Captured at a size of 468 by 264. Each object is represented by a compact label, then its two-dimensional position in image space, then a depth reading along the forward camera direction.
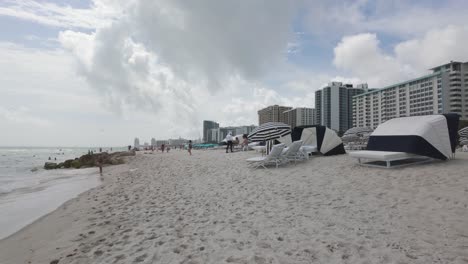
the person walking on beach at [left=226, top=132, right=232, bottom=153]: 21.92
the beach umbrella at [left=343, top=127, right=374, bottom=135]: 20.66
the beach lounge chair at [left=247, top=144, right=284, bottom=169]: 9.66
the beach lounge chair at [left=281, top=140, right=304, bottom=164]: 10.55
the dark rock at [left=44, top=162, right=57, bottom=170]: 21.25
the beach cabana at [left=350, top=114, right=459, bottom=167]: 8.17
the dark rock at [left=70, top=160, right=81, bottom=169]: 21.00
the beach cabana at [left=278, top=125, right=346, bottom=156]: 12.89
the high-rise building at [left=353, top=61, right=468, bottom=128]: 76.94
